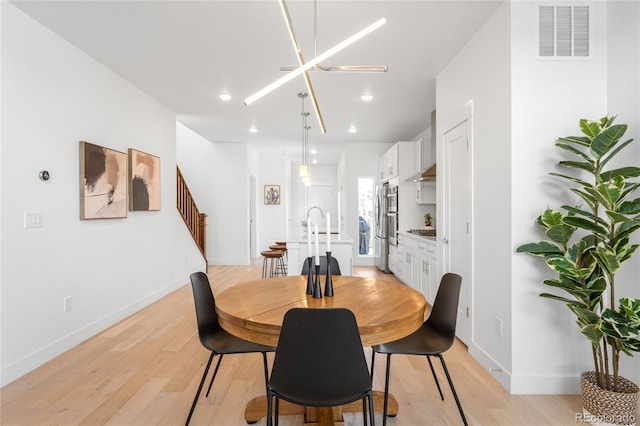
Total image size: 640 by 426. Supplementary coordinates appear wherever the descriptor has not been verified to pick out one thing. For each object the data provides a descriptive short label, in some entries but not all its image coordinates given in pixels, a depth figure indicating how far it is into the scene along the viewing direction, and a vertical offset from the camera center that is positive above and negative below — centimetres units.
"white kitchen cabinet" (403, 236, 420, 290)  484 -78
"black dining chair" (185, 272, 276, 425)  192 -73
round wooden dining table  146 -47
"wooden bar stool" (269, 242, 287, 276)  568 -63
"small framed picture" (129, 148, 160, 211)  422 +36
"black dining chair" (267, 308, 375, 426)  133 -58
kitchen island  428 -52
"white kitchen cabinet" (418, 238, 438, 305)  412 -75
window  762 -14
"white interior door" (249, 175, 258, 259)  860 -19
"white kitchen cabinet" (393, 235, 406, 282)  571 -84
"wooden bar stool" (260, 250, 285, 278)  521 -100
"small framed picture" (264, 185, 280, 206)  923 +39
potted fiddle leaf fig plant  188 -30
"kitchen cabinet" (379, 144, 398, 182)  622 +83
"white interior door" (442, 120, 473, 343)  312 -6
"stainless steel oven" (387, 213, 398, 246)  622 -34
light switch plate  273 -8
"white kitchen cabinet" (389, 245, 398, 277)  615 -91
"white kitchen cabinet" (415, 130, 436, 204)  567 +42
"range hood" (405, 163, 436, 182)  461 +46
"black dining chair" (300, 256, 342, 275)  278 -47
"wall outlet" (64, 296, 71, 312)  313 -83
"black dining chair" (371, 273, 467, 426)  190 -75
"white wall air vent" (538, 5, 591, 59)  240 +120
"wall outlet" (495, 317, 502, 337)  255 -86
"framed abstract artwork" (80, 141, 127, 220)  337 +28
